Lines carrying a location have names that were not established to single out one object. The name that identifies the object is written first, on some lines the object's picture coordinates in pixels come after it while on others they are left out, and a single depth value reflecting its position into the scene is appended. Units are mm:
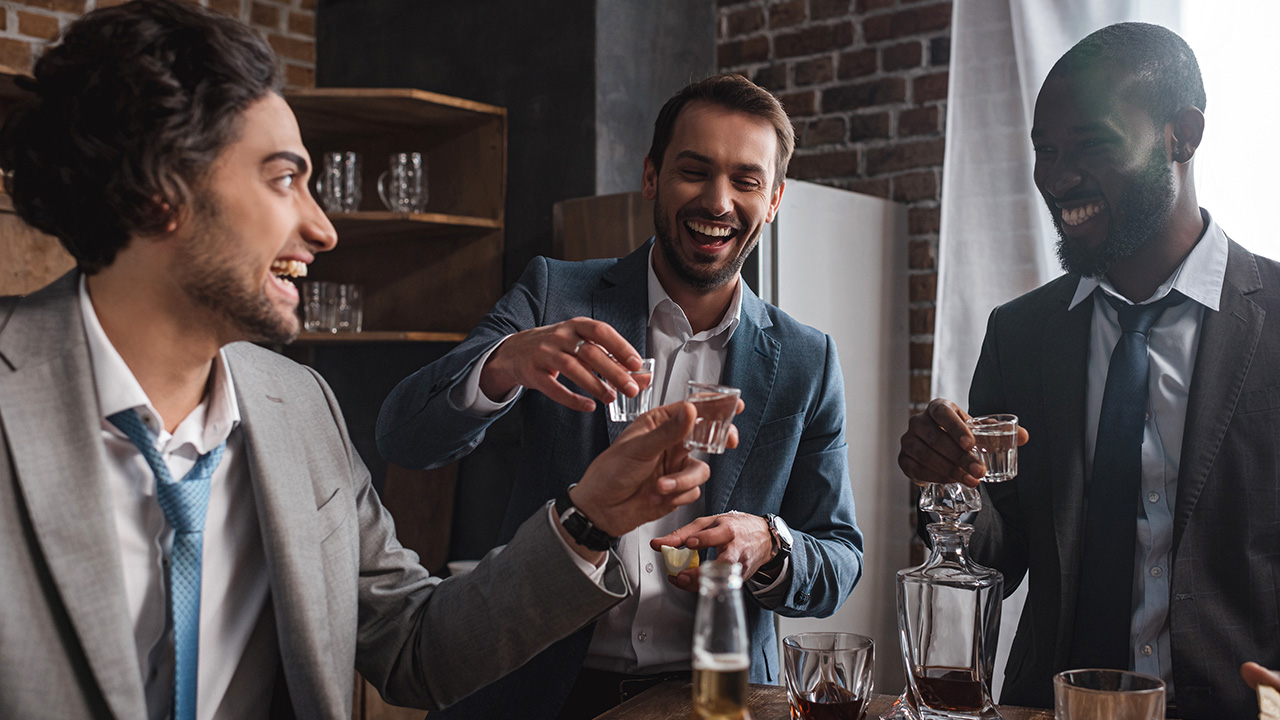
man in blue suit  1620
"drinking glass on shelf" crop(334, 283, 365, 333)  3252
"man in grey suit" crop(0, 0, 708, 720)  1014
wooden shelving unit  3193
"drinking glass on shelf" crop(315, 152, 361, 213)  3176
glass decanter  1172
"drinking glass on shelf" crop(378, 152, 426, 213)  3211
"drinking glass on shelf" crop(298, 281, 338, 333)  3215
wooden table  1259
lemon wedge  1445
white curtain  2838
